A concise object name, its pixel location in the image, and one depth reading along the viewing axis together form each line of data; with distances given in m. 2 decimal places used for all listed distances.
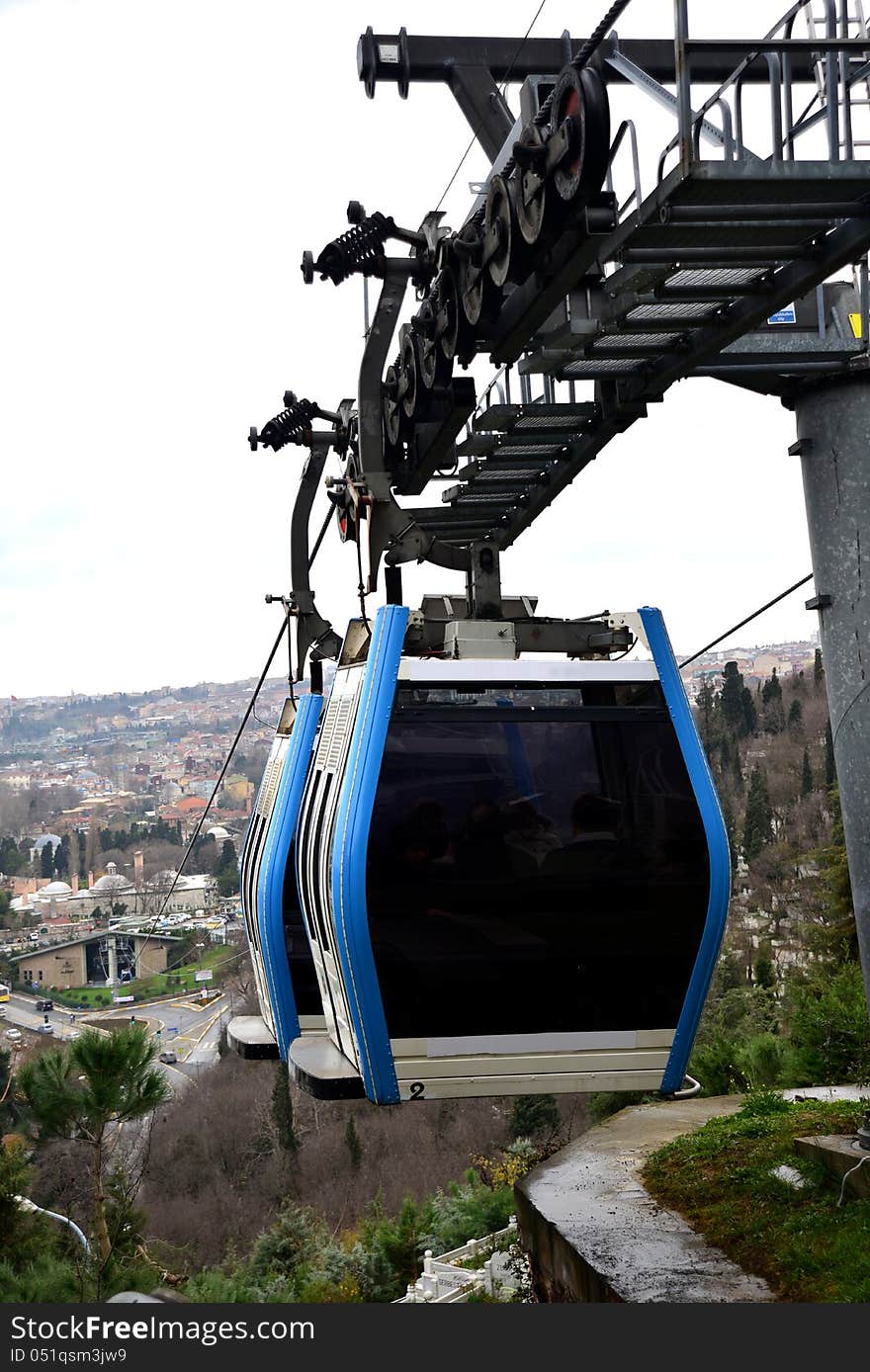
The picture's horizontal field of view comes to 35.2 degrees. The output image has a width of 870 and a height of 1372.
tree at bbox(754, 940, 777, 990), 31.14
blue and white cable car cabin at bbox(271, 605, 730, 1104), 4.38
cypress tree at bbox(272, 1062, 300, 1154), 44.34
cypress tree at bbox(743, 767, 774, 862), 48.97
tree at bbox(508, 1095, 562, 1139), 35.75
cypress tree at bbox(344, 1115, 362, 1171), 42.94
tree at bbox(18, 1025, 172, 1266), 11.34
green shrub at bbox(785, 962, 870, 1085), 12.80
